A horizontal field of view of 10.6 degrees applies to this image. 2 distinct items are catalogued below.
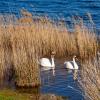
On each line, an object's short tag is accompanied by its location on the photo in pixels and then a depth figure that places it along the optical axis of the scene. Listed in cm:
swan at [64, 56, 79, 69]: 1713
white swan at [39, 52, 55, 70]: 1741
